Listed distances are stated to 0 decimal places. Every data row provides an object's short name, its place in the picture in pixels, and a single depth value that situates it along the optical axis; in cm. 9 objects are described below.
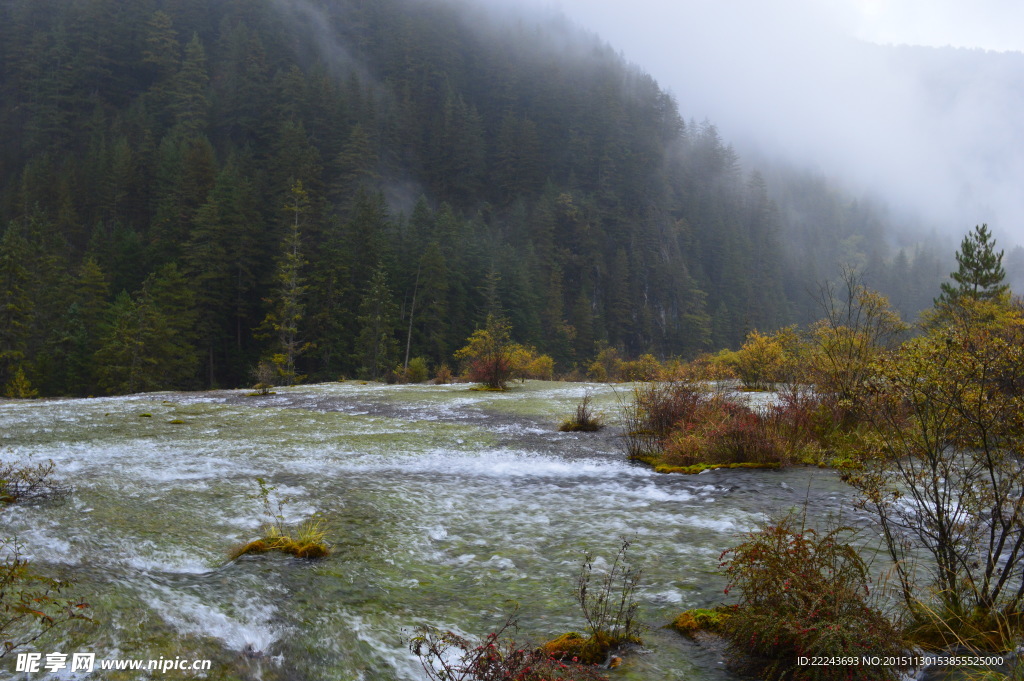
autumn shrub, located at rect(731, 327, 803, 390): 2117
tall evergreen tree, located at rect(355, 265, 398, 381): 4325
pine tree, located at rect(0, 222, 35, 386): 3484
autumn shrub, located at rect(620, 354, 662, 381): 4224
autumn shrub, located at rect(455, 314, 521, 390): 2327
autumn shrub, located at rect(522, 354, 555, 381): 3605
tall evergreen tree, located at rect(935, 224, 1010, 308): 3775
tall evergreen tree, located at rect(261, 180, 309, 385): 4156
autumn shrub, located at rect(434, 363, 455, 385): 2816
